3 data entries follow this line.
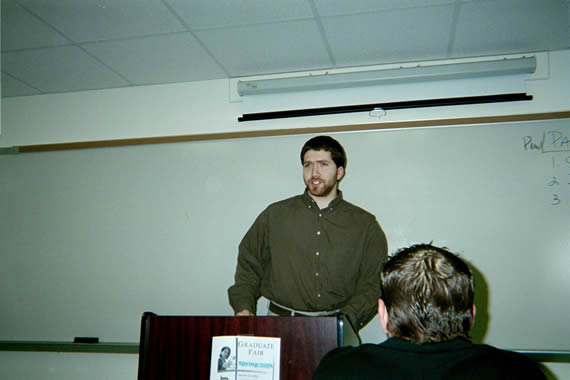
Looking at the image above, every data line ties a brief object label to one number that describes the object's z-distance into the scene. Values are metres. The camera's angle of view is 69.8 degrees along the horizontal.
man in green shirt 2.18
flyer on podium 1.23
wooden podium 1.22
